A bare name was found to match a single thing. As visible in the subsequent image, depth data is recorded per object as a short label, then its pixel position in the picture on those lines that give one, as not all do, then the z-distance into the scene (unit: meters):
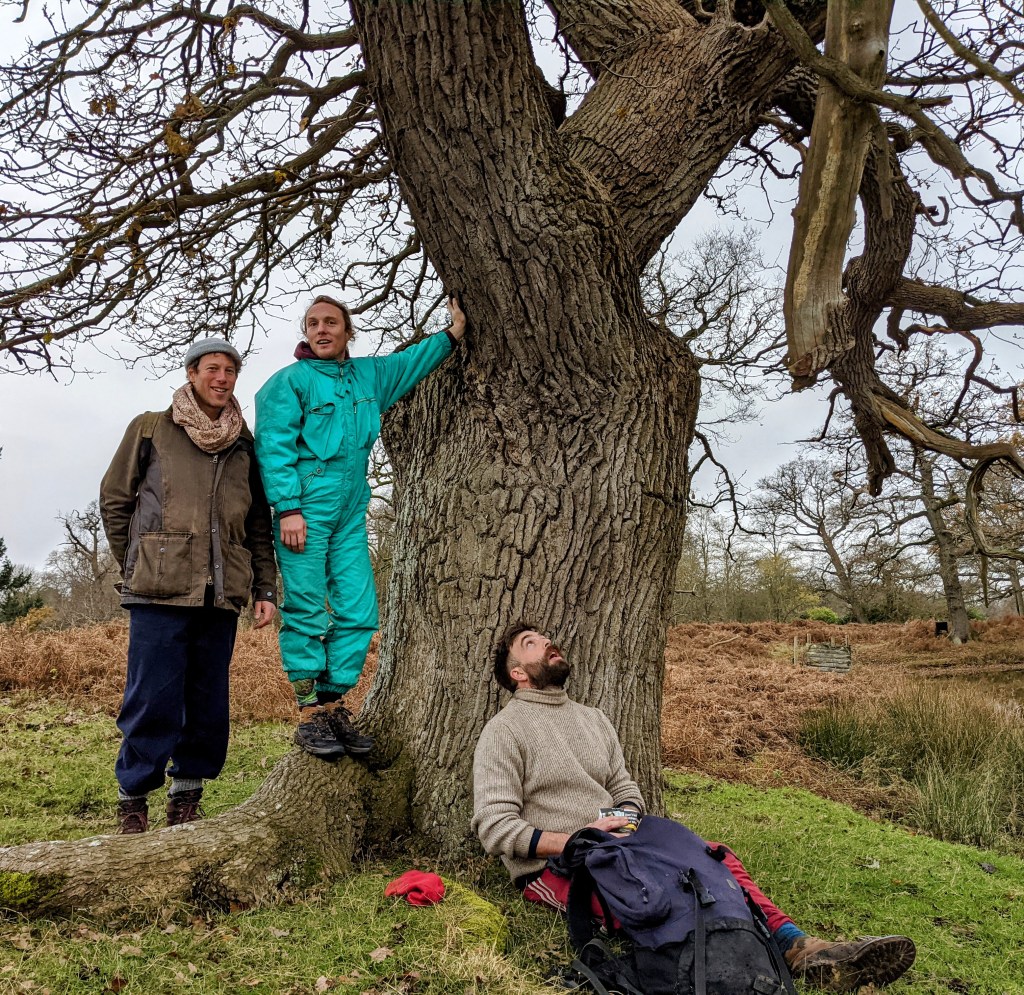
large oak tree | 3.35
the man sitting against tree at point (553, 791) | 2.94
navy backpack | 2.50
